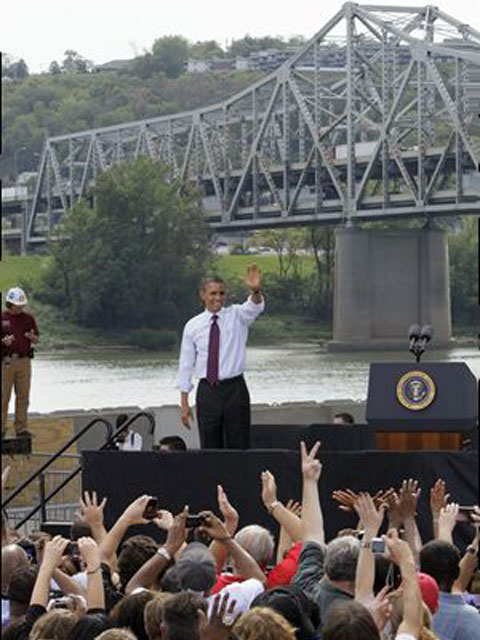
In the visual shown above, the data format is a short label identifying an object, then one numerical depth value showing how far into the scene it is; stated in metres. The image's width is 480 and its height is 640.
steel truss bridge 79.12
